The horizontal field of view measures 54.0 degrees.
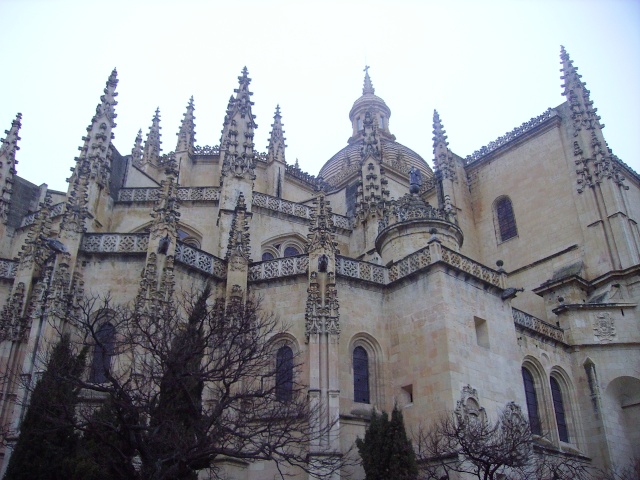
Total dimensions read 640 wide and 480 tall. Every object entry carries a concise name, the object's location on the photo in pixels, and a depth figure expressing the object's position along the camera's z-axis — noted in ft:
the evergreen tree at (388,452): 48.93
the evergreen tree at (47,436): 45.88
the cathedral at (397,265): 64.13
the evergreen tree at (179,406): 40.37
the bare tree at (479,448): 50.34
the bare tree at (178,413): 40.34
